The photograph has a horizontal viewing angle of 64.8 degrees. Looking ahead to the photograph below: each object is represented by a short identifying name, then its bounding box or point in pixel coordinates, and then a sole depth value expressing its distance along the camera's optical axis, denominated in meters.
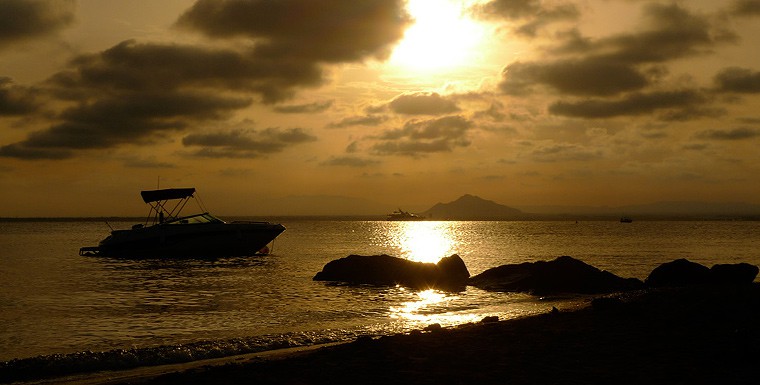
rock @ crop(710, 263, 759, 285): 28.06
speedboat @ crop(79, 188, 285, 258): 50.78
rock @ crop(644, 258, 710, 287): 28.16
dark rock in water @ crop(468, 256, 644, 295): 28.73
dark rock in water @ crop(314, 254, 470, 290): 31.72
